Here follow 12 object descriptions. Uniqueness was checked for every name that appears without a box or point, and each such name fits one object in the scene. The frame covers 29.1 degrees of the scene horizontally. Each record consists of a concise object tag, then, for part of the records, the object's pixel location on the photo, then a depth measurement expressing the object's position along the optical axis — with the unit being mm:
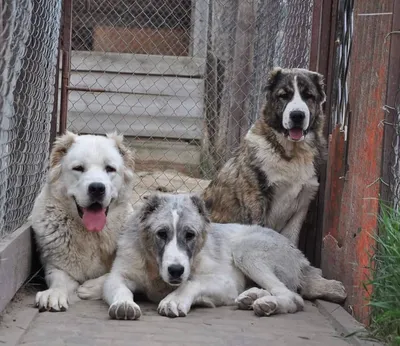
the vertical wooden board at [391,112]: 4484
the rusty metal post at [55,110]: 6470
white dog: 5160
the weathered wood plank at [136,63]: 10992
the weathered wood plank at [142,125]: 10906
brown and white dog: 6180
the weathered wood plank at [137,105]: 11016
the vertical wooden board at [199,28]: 10375
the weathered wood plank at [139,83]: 11031
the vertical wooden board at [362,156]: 4598
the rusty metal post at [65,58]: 6684
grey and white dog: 4758
